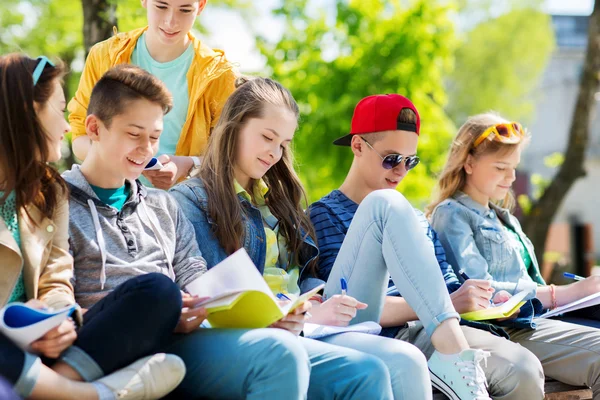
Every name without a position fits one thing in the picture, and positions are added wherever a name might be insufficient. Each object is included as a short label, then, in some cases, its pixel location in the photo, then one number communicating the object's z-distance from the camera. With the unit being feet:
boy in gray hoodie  7.88
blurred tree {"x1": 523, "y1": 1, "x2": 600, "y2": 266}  27.89
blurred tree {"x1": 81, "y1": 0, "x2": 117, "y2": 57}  18.79
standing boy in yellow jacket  11.79
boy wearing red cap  9.73
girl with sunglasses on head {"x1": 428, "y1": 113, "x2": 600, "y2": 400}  11.83
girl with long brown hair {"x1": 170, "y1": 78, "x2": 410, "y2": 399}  10.59
